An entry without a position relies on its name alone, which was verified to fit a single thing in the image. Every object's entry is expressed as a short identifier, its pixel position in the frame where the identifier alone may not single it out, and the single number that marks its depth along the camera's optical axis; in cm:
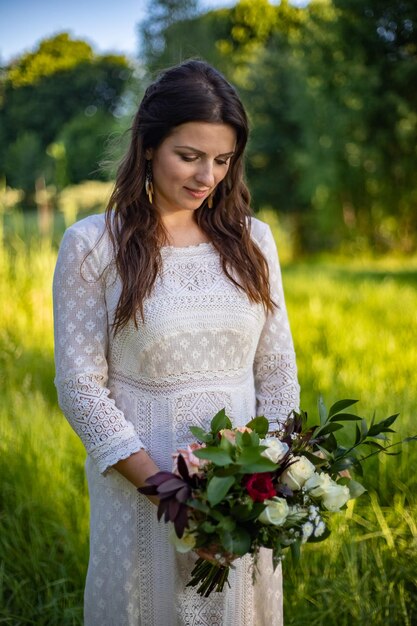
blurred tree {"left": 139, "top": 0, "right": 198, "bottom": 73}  2234
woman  167
